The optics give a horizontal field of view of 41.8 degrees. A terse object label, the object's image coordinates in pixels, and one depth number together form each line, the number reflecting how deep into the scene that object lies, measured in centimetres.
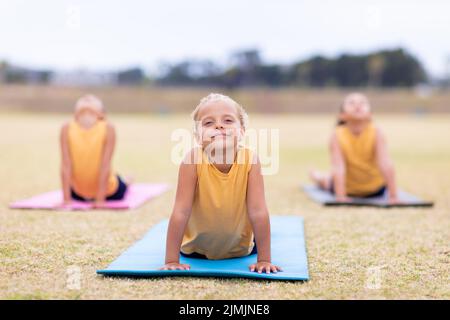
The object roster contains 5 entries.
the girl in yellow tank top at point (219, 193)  438
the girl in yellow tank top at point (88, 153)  773
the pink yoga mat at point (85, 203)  741
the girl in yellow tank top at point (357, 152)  835
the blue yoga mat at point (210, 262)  418
